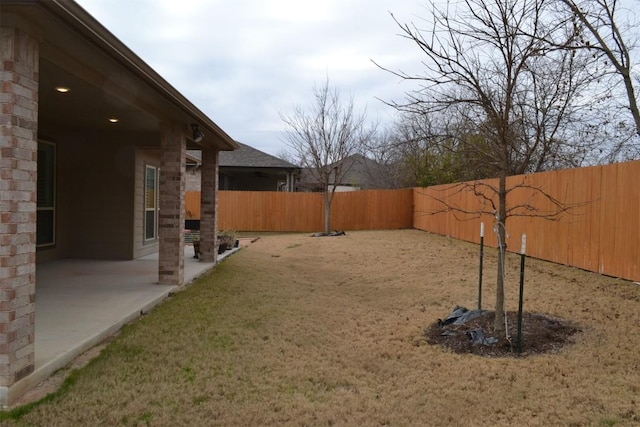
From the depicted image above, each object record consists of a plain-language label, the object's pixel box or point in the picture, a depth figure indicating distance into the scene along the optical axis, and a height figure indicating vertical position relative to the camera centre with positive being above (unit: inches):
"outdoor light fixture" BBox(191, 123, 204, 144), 314.1 +43.0
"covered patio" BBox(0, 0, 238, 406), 135.2 +8.2
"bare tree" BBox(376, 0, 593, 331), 207.8 +48.6
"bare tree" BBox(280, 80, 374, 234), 894.4 +108.8
